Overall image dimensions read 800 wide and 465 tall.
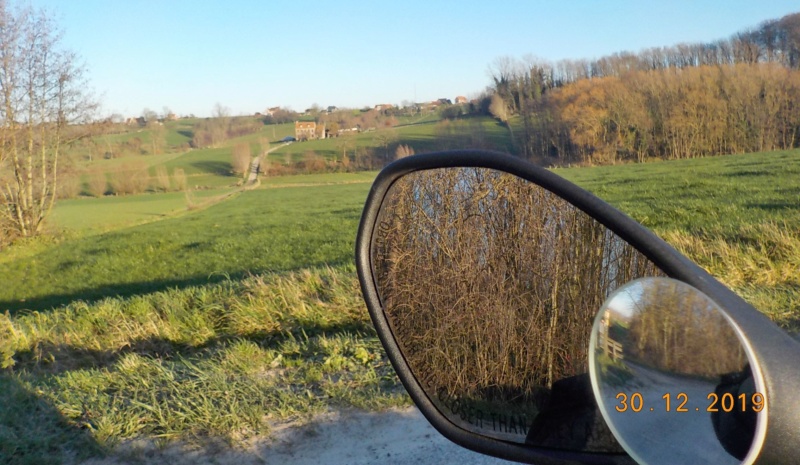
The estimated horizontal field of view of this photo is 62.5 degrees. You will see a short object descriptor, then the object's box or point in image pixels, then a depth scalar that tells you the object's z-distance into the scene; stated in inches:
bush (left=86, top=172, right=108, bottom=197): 2202.3
